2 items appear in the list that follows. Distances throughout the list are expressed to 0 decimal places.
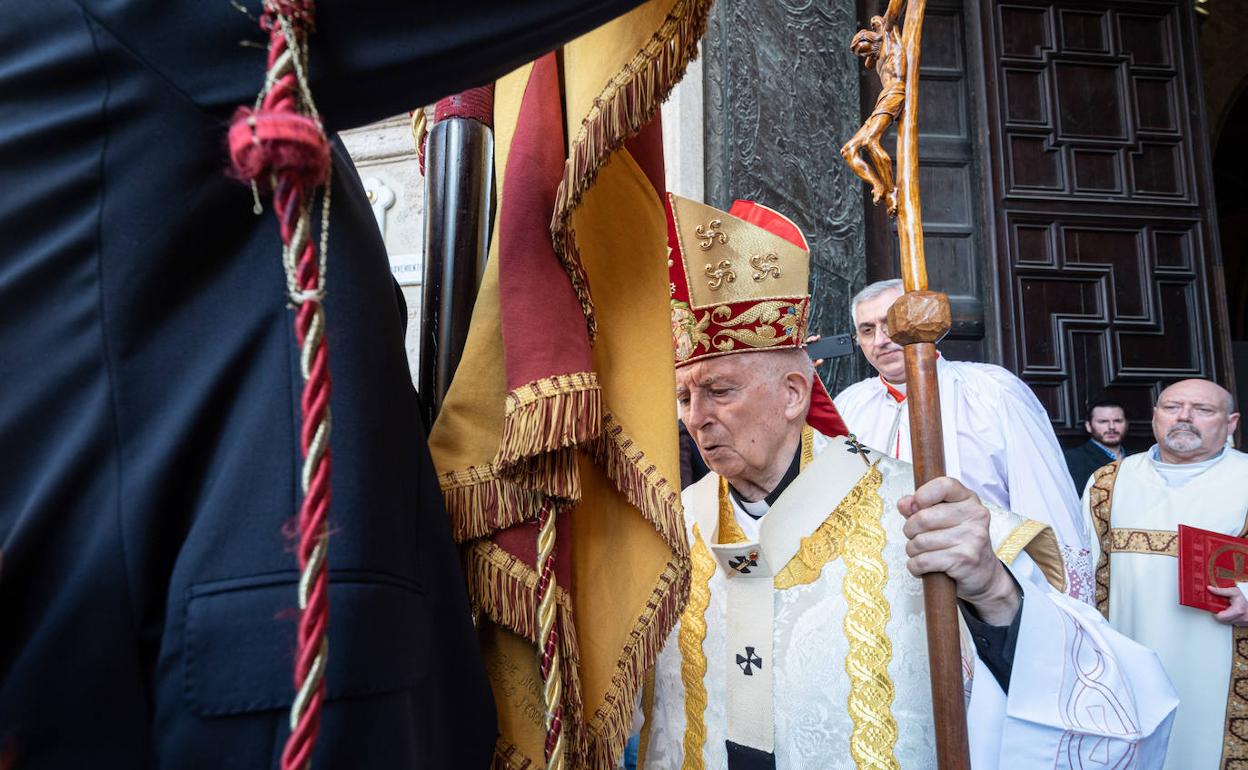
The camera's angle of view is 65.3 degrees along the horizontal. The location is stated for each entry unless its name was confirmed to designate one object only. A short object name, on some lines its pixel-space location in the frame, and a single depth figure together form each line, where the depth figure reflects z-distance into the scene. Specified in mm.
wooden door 5871
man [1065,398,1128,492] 5609
